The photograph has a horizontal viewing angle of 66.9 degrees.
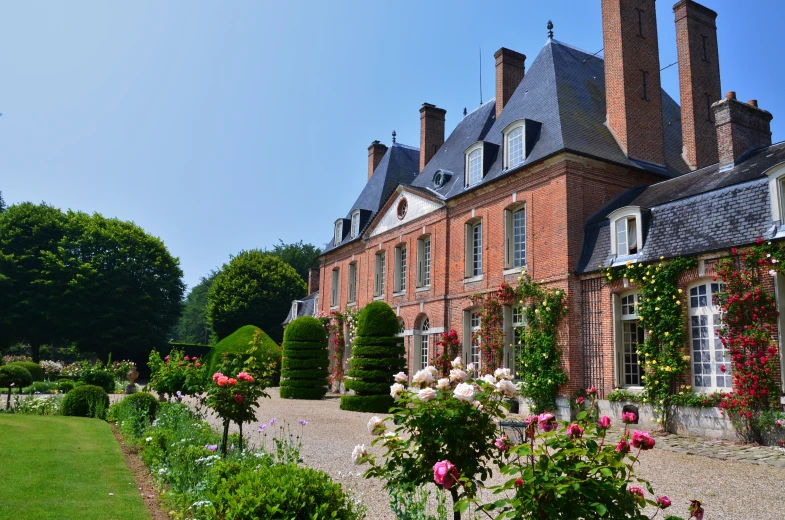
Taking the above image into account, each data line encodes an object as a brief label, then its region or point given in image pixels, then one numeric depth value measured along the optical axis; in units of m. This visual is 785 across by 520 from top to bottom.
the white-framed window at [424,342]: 19.55
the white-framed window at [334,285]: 27.44
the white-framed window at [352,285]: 25.58
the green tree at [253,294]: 41.03
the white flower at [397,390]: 3.92
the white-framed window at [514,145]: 16.03
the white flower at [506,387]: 3.78
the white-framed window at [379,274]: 22.97
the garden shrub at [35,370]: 25.34
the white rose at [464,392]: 3.56
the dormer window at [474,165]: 17.61
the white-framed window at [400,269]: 21.47
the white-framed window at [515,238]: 15.95
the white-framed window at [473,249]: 17.58
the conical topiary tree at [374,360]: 16.95
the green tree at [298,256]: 57.12
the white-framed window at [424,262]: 20.08
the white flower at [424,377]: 3.98
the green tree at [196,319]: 71.31
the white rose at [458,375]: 4.00
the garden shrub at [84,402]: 13.76
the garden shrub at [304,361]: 21.16
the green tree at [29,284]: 31.88
